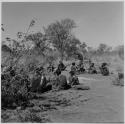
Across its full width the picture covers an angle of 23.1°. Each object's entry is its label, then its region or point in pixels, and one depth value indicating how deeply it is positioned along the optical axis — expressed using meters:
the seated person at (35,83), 8.98
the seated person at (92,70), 16.16
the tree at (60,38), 18.12
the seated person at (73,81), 10.85
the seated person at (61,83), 9.89
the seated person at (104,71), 15.35
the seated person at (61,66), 15.59
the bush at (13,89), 7.36
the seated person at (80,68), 15.69
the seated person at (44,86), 9.22
